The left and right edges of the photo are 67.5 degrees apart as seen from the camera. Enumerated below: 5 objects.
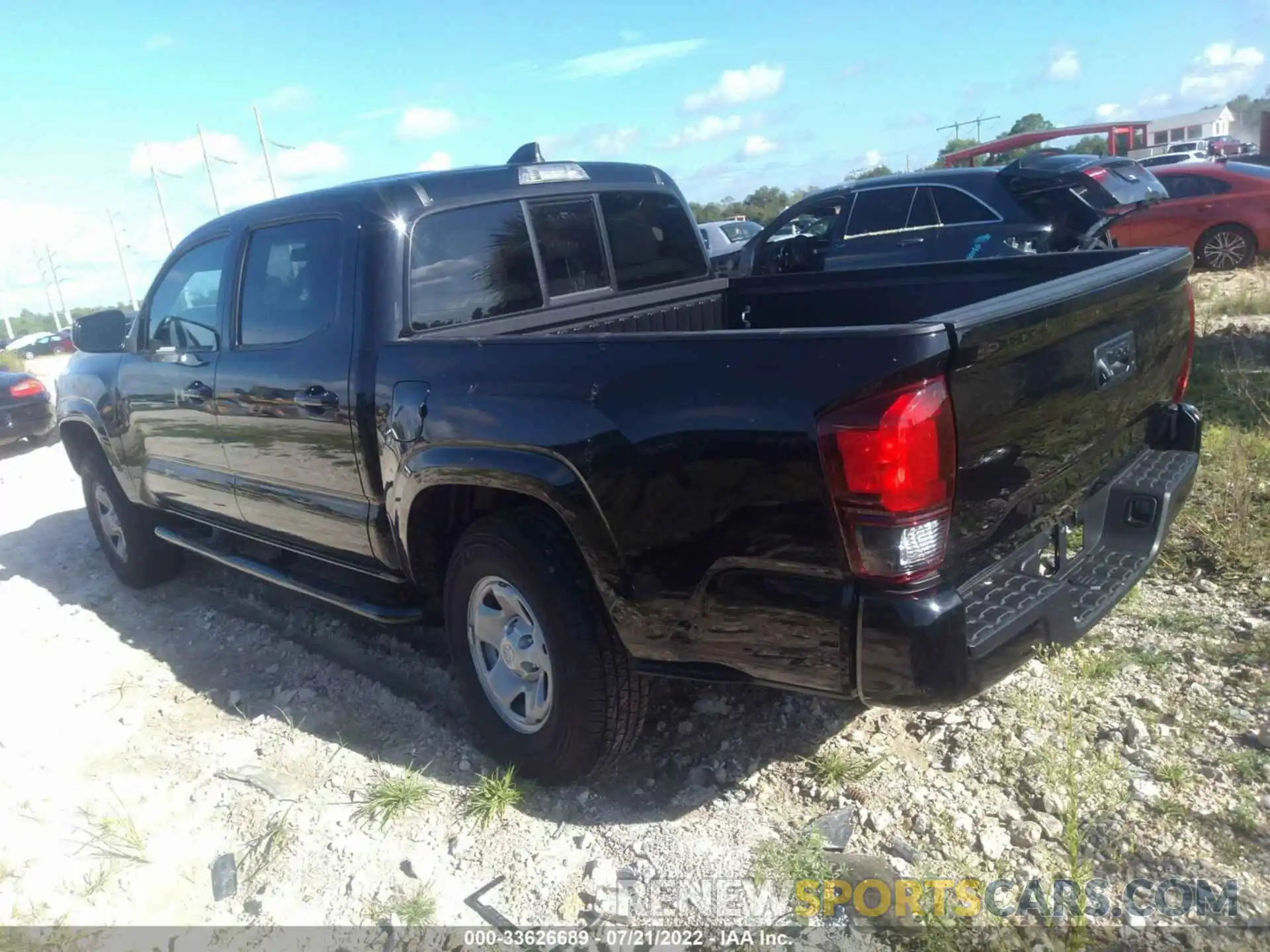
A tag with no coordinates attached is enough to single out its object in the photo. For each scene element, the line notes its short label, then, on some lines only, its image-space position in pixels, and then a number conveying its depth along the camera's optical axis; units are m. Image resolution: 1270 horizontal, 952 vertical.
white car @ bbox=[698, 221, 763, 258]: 17.70
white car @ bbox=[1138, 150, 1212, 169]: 21.63
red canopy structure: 22.58
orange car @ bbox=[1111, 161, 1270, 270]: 11.43
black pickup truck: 2.23
